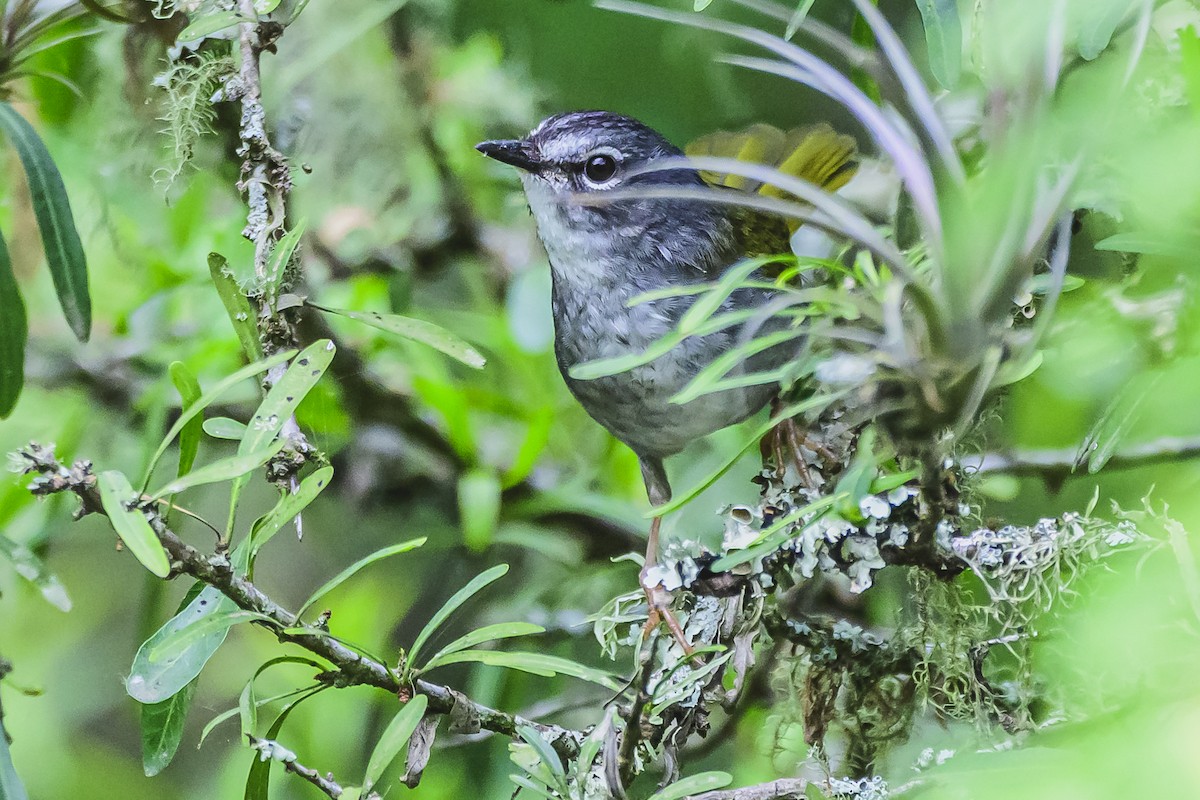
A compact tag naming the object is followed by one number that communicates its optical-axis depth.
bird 3.09
